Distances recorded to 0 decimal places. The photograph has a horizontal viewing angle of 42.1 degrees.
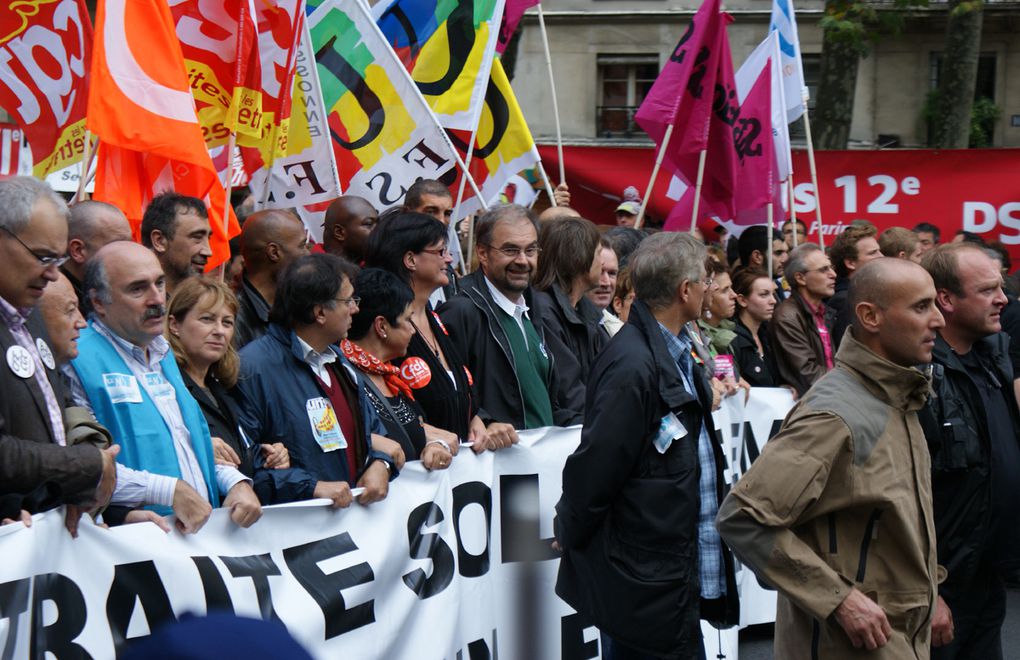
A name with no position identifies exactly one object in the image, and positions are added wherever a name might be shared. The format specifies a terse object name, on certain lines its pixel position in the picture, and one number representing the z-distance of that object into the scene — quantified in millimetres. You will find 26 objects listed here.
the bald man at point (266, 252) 5879
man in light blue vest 4027
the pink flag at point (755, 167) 9969
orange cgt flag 6094
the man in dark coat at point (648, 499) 4500
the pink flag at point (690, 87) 9625
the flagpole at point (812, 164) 10359
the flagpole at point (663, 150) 9367
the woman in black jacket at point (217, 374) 4566
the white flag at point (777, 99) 10430
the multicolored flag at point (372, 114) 7875
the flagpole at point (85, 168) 5977
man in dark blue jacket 4719
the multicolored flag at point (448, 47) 8414
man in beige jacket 3812
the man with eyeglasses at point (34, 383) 3473
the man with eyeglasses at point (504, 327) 5902
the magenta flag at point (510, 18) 9358
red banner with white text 12422
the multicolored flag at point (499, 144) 8656
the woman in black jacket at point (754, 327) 8016
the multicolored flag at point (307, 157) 7539
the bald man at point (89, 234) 5004
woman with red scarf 5164
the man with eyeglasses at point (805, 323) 8164
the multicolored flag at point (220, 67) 6914
